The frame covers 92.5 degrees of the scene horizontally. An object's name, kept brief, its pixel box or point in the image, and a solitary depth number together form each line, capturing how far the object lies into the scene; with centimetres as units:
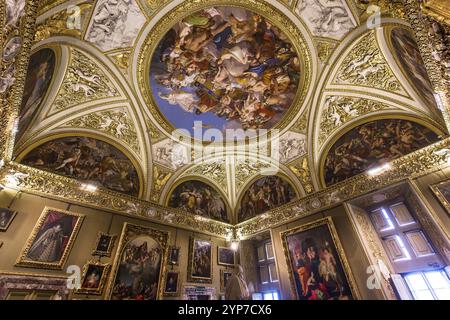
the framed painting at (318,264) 809
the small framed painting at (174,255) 978
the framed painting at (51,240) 679
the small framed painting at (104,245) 809
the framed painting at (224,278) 1070
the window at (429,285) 678
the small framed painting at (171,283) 907
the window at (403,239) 755
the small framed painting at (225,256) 1141
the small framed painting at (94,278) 736
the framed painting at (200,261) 1020
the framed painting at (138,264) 811
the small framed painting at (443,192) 670
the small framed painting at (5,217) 657
